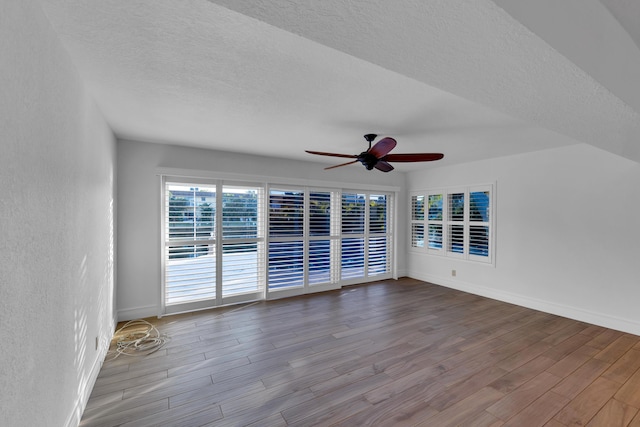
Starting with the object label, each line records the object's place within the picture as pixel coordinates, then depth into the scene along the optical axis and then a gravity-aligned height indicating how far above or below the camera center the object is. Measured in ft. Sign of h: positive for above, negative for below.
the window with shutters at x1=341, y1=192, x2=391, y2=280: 17.95 -1.64
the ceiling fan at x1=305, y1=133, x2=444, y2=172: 9.67 +1.92
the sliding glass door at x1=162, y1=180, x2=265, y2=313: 12.96 -1.67
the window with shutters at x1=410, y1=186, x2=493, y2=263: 15.99 -0.74
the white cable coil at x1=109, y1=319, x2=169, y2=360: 9.48 -4.69
